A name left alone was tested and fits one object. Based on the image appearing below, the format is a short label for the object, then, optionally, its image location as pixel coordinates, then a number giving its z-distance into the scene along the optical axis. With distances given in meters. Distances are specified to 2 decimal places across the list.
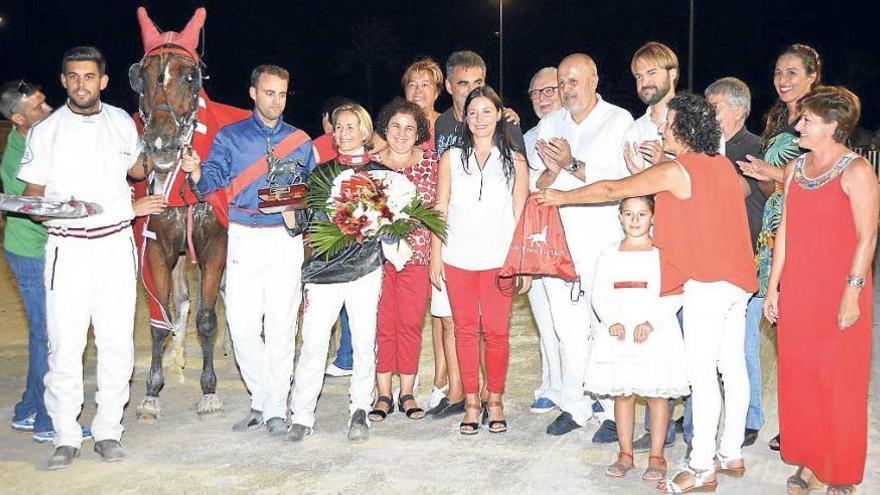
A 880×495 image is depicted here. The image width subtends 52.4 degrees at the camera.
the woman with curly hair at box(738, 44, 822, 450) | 5.21
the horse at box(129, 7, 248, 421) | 5.48
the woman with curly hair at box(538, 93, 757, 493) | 4.58
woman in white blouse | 5.55
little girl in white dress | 4.86
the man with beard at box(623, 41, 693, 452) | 5.32
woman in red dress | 4.34
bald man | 5.58
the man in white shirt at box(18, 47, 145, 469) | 4.97
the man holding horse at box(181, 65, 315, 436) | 5.58
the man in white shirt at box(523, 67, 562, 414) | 6.12
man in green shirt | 5.58
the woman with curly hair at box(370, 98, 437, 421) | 5.79
